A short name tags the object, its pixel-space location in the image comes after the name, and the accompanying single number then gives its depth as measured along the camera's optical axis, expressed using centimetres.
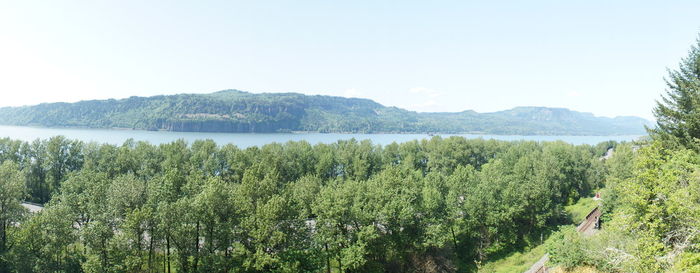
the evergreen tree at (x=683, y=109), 2440
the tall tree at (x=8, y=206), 2855
